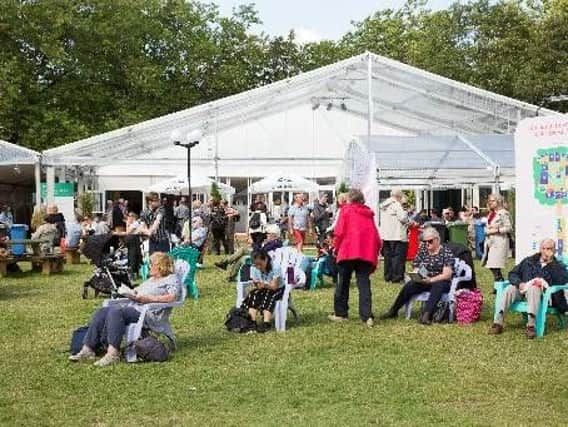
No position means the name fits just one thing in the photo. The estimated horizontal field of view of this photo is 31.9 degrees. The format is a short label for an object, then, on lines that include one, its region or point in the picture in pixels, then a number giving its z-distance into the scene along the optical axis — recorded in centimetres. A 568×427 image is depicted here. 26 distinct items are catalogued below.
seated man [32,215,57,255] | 1789
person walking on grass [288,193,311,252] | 2094
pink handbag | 1030
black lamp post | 1941
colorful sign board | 1092
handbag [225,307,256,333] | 982
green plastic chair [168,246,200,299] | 1293
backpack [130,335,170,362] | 818
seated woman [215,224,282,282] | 1169
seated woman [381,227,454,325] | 1038
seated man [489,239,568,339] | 942
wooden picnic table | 1700
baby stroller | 1253
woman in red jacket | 1028
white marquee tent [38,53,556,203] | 2588
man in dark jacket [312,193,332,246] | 2253
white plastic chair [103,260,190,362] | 833
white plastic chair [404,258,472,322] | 1043
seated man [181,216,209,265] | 1723
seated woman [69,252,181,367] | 820
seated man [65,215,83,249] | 2048
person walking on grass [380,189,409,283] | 1516
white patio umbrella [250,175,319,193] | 2878
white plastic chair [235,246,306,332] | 991
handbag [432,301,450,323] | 1038
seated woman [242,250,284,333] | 995
